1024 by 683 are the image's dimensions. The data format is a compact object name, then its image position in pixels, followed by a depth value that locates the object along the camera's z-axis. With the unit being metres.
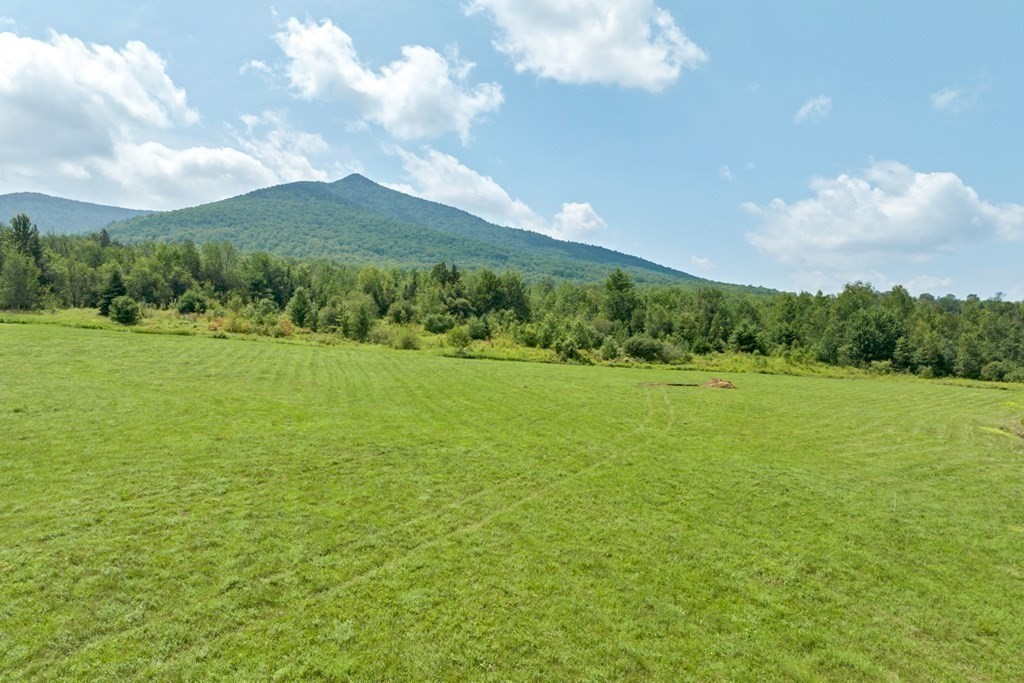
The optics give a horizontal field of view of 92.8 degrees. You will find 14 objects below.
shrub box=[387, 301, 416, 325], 91.75
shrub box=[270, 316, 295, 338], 67.44
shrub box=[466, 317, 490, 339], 79.69
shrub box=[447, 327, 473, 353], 67.19
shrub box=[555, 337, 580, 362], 67.94
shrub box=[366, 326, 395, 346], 69.62
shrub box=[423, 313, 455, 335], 88.69
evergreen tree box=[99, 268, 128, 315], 67.81
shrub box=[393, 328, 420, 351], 65.94
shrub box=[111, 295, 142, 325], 57.16
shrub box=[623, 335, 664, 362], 74.50
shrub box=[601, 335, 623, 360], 72.12
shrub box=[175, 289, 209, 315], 85.81
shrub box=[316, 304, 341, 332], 78.36
